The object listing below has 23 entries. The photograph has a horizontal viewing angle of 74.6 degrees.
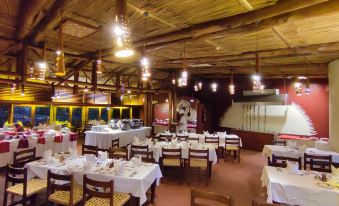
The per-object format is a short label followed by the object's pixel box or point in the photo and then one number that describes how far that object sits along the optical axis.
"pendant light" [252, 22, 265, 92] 5.39
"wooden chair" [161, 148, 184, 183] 6.07
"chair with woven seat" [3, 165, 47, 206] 3.87
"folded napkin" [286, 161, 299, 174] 4.40
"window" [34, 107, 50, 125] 12.65
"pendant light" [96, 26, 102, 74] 5.21
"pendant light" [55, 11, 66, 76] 3.62
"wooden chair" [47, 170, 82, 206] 3.63
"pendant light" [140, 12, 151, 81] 5.05
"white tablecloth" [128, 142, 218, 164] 6.60
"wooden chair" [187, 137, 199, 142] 8.43
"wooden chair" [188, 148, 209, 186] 6.07
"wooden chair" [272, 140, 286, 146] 8.16
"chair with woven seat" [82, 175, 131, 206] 3.41
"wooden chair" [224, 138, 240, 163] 8.52
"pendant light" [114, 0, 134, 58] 2.24
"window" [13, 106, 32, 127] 11.78
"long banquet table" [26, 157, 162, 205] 3.89
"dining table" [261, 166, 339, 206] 3.58
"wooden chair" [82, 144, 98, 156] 5.93
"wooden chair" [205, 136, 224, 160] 8.46
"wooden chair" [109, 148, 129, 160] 5.43
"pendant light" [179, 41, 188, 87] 5.70
